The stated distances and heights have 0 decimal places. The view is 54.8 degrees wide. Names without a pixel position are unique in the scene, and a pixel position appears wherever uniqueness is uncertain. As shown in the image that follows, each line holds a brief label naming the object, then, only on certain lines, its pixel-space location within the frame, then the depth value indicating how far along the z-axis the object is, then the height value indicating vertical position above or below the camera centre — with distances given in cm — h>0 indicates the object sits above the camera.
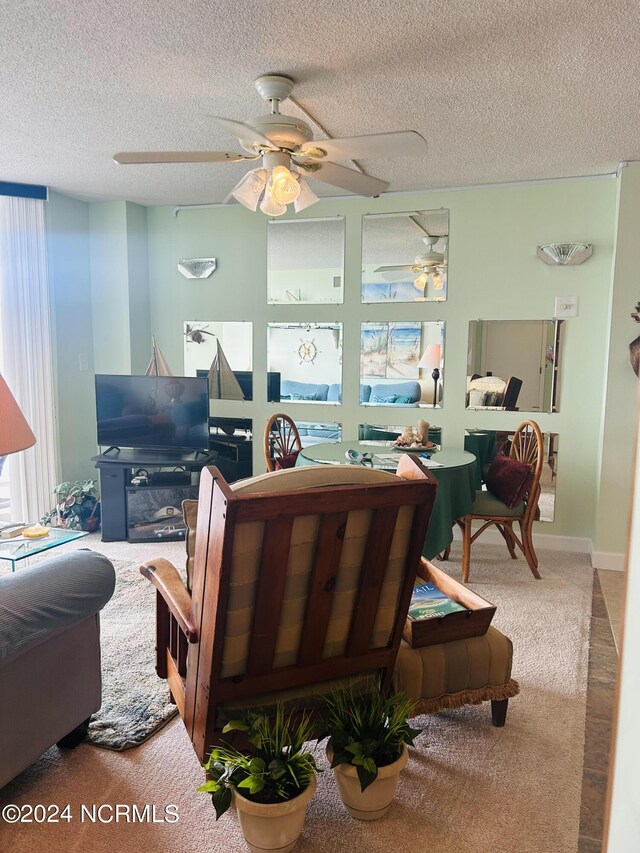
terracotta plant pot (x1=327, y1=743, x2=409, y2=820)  176 -125
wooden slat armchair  151 -61
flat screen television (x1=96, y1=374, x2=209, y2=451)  458 -44
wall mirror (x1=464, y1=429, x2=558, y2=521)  436 -68
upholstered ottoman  207 -109
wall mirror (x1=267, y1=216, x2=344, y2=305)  471 +71
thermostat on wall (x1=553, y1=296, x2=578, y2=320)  419 +34
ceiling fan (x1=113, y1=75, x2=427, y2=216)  238 +80
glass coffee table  262 -87
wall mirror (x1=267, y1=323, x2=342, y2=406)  479 -6
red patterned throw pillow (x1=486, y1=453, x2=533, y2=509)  373 -76
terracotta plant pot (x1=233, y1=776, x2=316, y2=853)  158 -122
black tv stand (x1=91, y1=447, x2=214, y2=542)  443 -97
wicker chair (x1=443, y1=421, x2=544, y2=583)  374 -97
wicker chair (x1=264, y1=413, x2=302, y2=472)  418 -64
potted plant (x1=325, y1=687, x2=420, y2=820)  175 -112
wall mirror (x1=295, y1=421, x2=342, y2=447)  485 -62
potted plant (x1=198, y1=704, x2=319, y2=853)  160 -113
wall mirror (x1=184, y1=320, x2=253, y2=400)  503 -4
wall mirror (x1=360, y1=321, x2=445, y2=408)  455 -7
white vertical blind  449 +4
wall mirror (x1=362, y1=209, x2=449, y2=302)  446 +71
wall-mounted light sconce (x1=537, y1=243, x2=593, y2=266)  409 +69
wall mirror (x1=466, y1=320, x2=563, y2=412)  429 -6
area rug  222 -135
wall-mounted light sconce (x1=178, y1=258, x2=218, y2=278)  503 +69
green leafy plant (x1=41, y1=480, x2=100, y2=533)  463 -119
